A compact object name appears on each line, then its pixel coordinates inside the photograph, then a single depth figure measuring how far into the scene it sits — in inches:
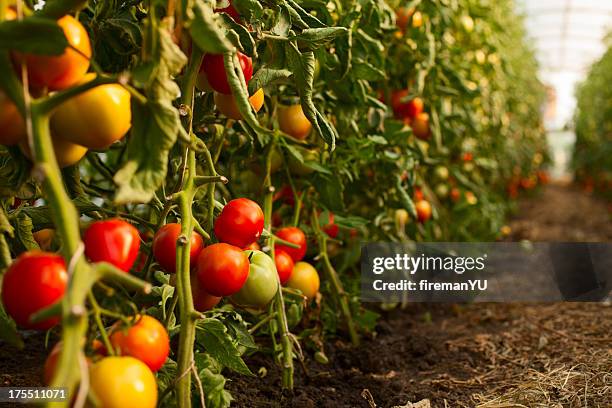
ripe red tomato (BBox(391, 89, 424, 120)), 71.5
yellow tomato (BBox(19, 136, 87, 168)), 26.2
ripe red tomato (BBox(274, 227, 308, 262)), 49.6
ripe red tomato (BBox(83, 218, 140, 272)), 25.8
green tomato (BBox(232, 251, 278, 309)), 37.6
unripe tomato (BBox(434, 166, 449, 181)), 92.8
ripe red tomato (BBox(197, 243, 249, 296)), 31.8
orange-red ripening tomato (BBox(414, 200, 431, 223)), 73.2
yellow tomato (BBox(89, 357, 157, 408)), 23.5
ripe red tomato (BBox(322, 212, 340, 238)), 56.1
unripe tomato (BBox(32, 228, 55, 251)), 42.6
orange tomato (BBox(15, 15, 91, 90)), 24.5
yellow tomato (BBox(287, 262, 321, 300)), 50.7
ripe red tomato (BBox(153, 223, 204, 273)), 31.7
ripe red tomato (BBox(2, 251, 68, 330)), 23.3
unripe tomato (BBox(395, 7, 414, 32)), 68.7
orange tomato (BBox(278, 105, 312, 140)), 50.6
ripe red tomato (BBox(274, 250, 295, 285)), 46.6
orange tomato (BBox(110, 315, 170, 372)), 26.0
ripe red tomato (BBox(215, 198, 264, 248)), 34.8
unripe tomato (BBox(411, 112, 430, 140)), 74.8
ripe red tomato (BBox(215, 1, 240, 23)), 36.8
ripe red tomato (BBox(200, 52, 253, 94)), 32.4
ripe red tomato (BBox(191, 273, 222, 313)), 33.9
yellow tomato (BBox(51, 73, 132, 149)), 25.0
